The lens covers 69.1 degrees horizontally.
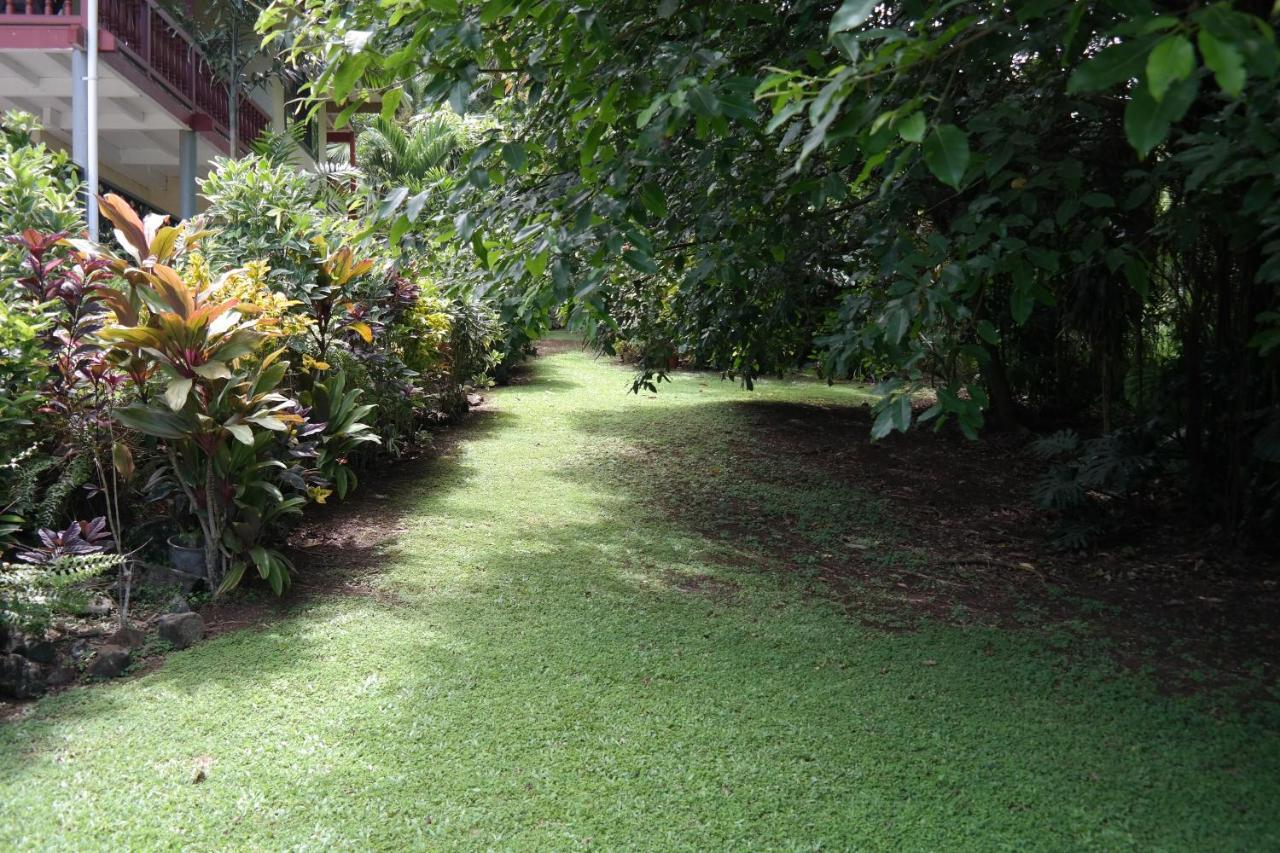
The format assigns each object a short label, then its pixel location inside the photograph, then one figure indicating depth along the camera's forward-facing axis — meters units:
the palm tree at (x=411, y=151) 14.04
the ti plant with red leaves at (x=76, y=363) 4.06
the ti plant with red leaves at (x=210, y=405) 3.87
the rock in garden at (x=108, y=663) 3.49
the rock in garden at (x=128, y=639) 3.65
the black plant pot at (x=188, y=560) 4.30
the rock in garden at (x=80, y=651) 3.59
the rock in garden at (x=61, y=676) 3.41
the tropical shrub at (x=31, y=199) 4.74
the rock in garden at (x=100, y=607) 3.88
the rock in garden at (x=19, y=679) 3.28
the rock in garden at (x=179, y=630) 3.80
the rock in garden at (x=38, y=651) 3.43
